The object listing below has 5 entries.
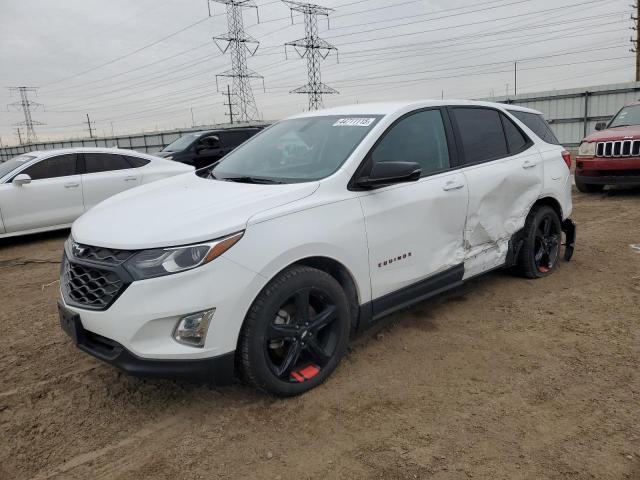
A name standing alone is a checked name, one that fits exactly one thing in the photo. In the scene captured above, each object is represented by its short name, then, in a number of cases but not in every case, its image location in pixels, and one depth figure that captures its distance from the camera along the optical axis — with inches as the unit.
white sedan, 292.8
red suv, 346.6
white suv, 99.7
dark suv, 497.7
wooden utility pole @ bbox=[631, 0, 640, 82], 939.4
